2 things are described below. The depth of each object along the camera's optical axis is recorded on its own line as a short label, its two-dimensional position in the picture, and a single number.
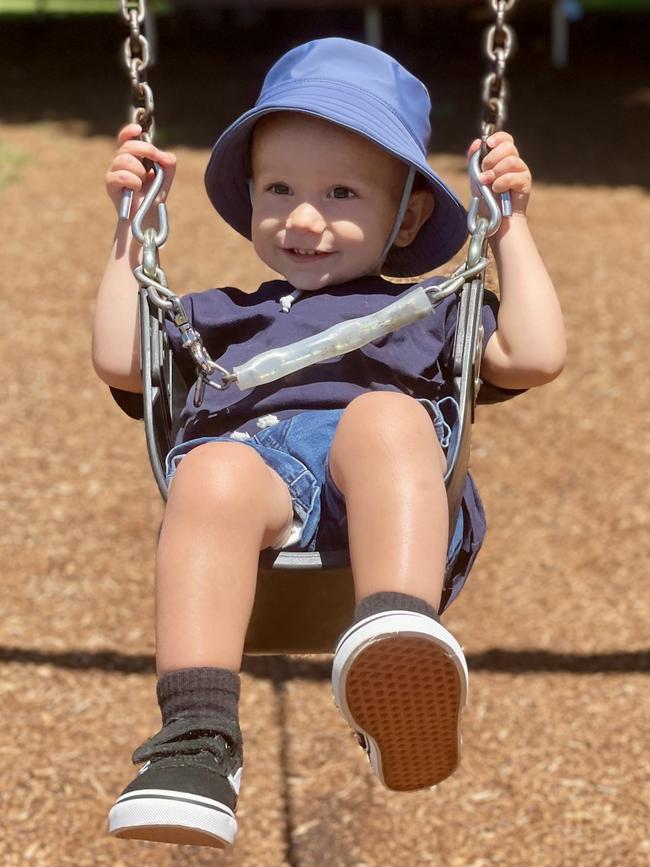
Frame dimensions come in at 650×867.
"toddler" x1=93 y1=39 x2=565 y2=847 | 2.47
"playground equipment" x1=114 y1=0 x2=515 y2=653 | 2.56
